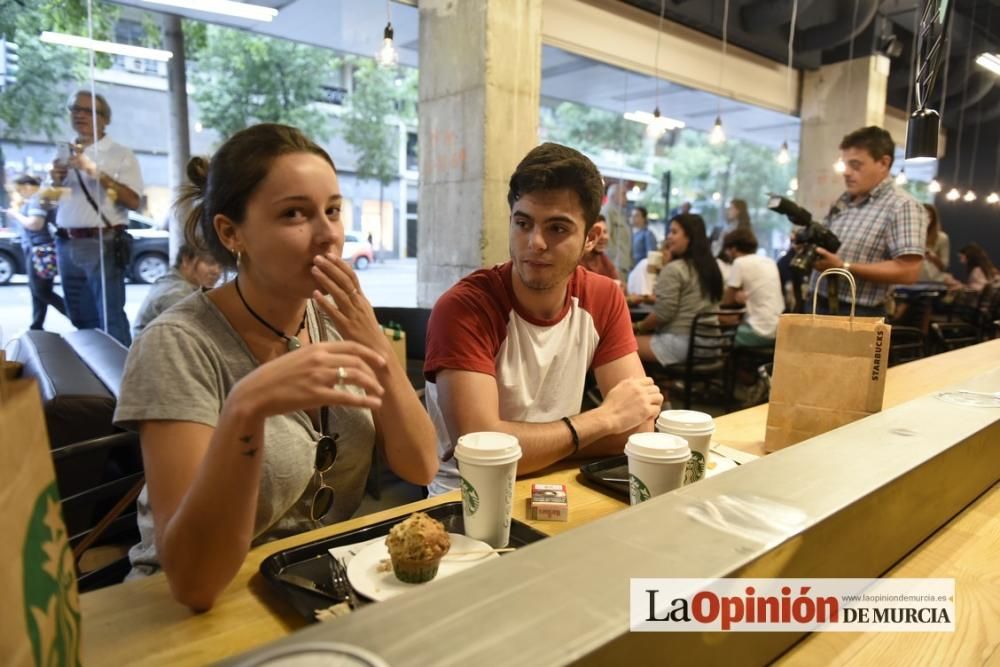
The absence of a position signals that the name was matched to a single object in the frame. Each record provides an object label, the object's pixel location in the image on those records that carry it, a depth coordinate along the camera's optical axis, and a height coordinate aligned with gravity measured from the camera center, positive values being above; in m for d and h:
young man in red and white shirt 1.50 -0.24
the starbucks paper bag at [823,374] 1.42 -0.26
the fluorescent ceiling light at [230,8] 4.34 +1.65
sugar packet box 1.13 -0.45
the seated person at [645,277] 5.71 -0.22
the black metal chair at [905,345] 3.19 -0.44
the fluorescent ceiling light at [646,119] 6.63 +1.49
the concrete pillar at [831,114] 8.18 +1.86
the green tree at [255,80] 4.84 +1.28
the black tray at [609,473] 1.28 -0.46
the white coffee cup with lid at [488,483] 0.96 -0.35
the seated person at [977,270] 7.93 -0.12
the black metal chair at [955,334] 3.76 -0.51
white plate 0.83 -0.43
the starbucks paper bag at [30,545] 0.41 -0.21
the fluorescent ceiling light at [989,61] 6.18 +1.92
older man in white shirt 4.15 +0.18
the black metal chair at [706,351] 4.31 -0.65
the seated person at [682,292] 4.35 -0.25
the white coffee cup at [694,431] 1.15 -0.31
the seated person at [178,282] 3.12 -0.19
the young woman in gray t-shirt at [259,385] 0.84 -0.21
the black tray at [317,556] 0.84 -0.45
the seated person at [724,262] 6.02 -0.06
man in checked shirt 2.96 +0.15
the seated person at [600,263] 4.72 -0.08
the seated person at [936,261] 7.46 -0.01
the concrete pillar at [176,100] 4.67 +1.04
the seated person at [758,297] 4.62 -0.30
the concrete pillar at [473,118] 4.59 +0.97
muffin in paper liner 0.84 -0.39
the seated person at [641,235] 8.16 +0.23
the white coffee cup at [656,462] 1.02 -0.33
